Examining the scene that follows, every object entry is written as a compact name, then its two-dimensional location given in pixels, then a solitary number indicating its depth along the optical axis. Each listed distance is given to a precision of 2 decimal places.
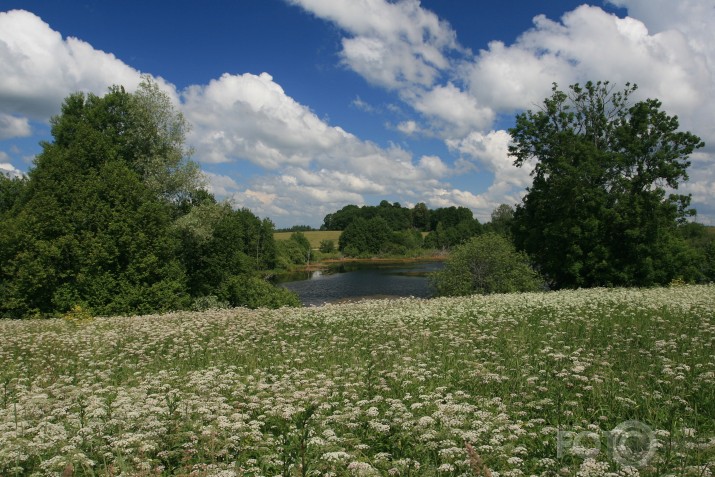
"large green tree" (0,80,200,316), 28.22
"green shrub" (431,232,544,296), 34.94
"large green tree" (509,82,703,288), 35.62
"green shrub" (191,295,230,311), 35.25
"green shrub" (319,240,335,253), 154.50
